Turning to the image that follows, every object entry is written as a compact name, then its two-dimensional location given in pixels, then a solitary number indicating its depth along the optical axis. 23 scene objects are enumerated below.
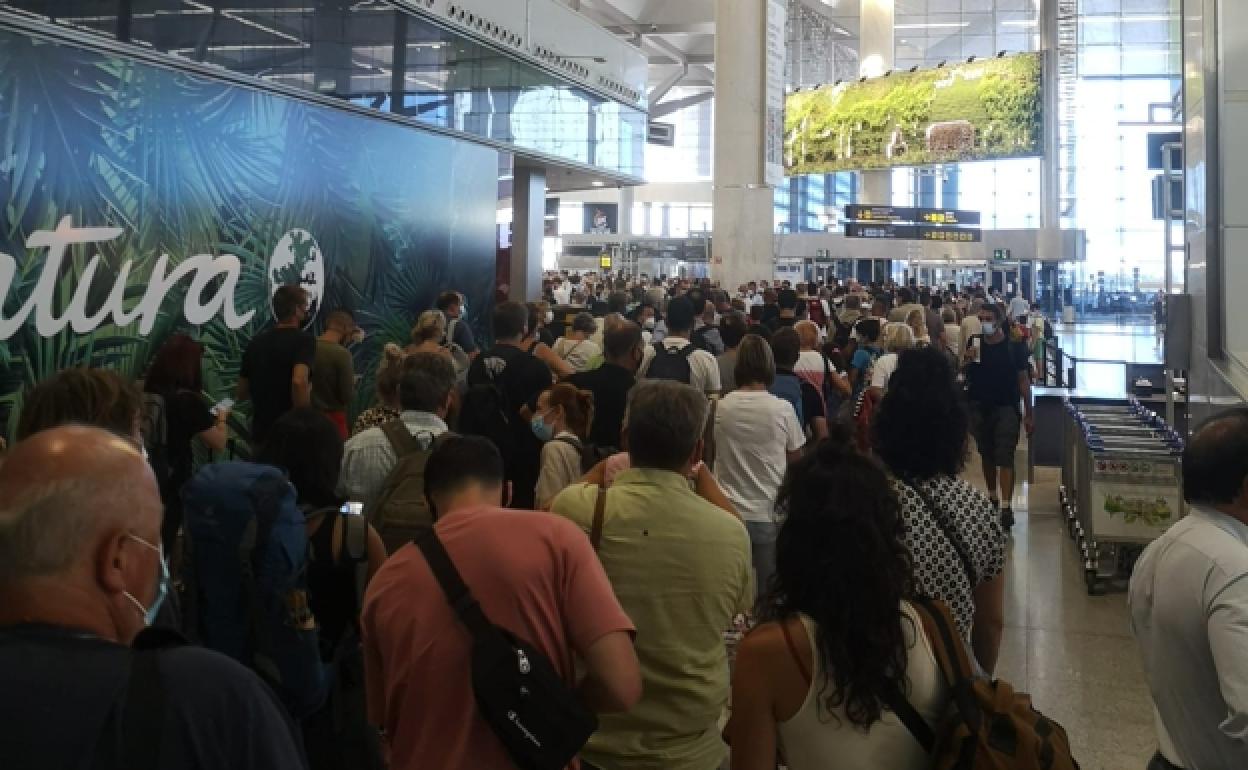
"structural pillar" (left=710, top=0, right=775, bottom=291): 24.92
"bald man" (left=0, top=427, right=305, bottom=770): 1.45
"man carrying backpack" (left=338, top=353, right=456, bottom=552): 3.99
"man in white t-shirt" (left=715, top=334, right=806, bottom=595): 5.70
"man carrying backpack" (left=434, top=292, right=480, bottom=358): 9.76
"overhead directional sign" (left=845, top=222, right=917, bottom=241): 34.59
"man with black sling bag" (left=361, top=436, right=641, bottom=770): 2.46
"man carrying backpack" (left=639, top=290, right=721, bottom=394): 7.47
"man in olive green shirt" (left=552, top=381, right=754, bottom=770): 3.01
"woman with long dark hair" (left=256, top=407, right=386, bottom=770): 3.44
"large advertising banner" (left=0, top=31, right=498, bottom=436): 7.54
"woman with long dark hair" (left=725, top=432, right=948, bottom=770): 2.36
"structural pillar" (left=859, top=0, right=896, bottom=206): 40.47
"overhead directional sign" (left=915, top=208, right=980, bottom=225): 36.44
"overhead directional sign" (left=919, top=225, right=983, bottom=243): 35.75
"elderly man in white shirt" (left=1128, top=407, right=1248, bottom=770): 2.44
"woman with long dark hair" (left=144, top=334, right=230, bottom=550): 5.52
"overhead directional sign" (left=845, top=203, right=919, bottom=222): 34.72
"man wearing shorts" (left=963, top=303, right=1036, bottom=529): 9.27
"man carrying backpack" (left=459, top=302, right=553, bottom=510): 5.60
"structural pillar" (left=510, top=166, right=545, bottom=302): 16.77
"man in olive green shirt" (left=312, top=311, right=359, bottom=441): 7.12
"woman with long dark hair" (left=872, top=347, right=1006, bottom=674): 3.12
